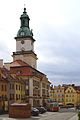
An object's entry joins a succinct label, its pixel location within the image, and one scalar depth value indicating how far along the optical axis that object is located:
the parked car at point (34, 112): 26.40
